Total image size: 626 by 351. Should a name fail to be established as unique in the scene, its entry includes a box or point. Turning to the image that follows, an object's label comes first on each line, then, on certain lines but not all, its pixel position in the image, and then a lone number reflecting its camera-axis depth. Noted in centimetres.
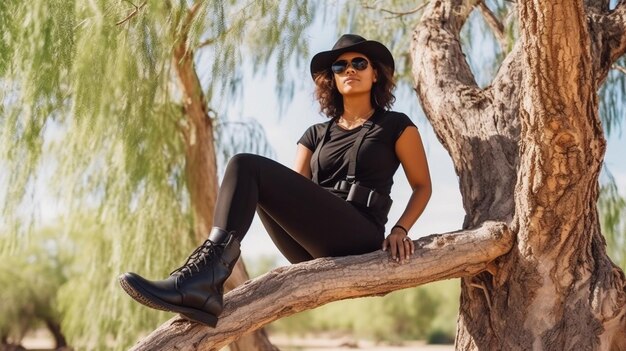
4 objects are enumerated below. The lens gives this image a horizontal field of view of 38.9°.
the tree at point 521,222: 232
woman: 212
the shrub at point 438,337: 1955
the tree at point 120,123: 311
